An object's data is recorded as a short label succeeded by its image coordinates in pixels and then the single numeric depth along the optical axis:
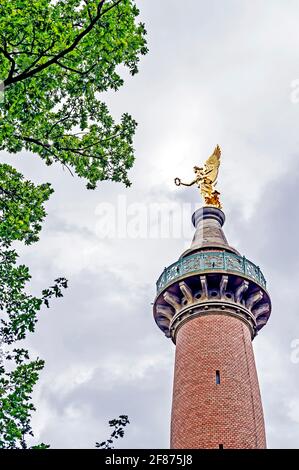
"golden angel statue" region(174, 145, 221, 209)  31.55
